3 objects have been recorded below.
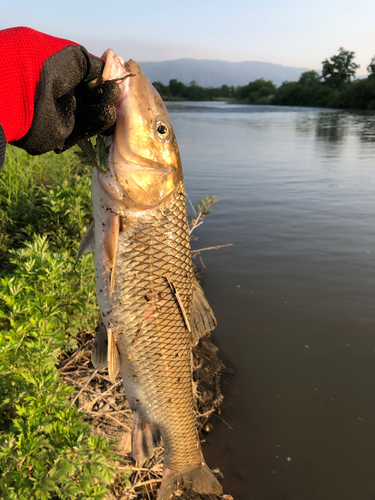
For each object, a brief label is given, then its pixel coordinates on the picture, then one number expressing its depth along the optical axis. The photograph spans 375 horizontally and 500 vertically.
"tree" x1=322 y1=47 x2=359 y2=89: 86.12
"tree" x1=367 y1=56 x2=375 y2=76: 68.04
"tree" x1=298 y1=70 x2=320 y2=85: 88.62
